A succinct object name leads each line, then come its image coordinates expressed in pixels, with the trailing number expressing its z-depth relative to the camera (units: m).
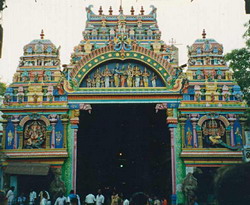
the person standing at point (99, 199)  20.03
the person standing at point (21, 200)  20.66
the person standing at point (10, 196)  20.17
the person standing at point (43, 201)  18.17
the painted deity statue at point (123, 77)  23.89
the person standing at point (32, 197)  20.97
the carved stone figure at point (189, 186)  21.88
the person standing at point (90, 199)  19.58
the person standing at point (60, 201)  18.42
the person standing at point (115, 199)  20.57
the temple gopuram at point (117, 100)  22.80
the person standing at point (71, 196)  19.16
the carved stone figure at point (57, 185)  21.91
